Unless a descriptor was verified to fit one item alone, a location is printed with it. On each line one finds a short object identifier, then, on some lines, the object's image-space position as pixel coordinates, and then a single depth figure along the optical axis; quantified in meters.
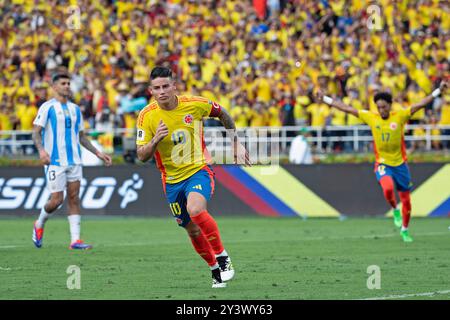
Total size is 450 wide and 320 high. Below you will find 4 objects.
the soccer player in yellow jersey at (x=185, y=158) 12.24
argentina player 17.39
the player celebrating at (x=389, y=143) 19.44
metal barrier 25.95
